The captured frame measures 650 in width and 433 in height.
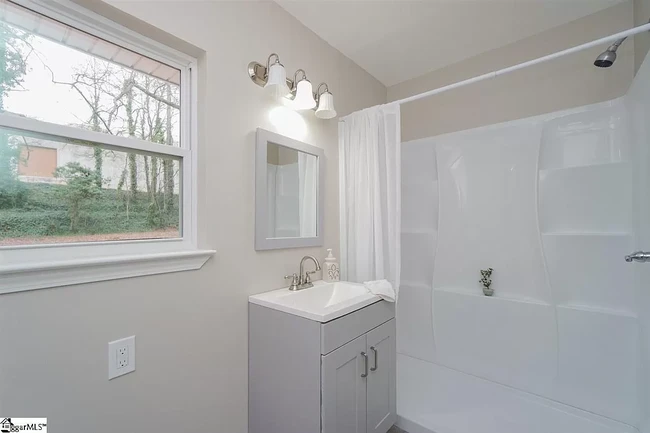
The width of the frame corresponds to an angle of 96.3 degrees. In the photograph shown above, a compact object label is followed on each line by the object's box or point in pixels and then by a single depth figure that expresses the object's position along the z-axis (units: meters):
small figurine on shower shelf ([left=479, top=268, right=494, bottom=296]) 2.13
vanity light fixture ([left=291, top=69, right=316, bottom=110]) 1.69
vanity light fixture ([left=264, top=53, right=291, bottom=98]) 1.52
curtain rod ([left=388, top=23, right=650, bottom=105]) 1.17
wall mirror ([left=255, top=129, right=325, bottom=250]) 1.57
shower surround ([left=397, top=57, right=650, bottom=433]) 1.68
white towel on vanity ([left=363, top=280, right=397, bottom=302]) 1.62
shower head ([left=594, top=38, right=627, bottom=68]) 1.46
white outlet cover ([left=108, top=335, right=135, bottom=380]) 1.06
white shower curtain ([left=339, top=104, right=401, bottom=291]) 1.82
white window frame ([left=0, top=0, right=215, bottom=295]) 0.92
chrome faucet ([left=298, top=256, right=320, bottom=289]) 1.75
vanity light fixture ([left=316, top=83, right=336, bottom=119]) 1.82
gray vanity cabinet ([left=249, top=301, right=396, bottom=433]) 1.23
